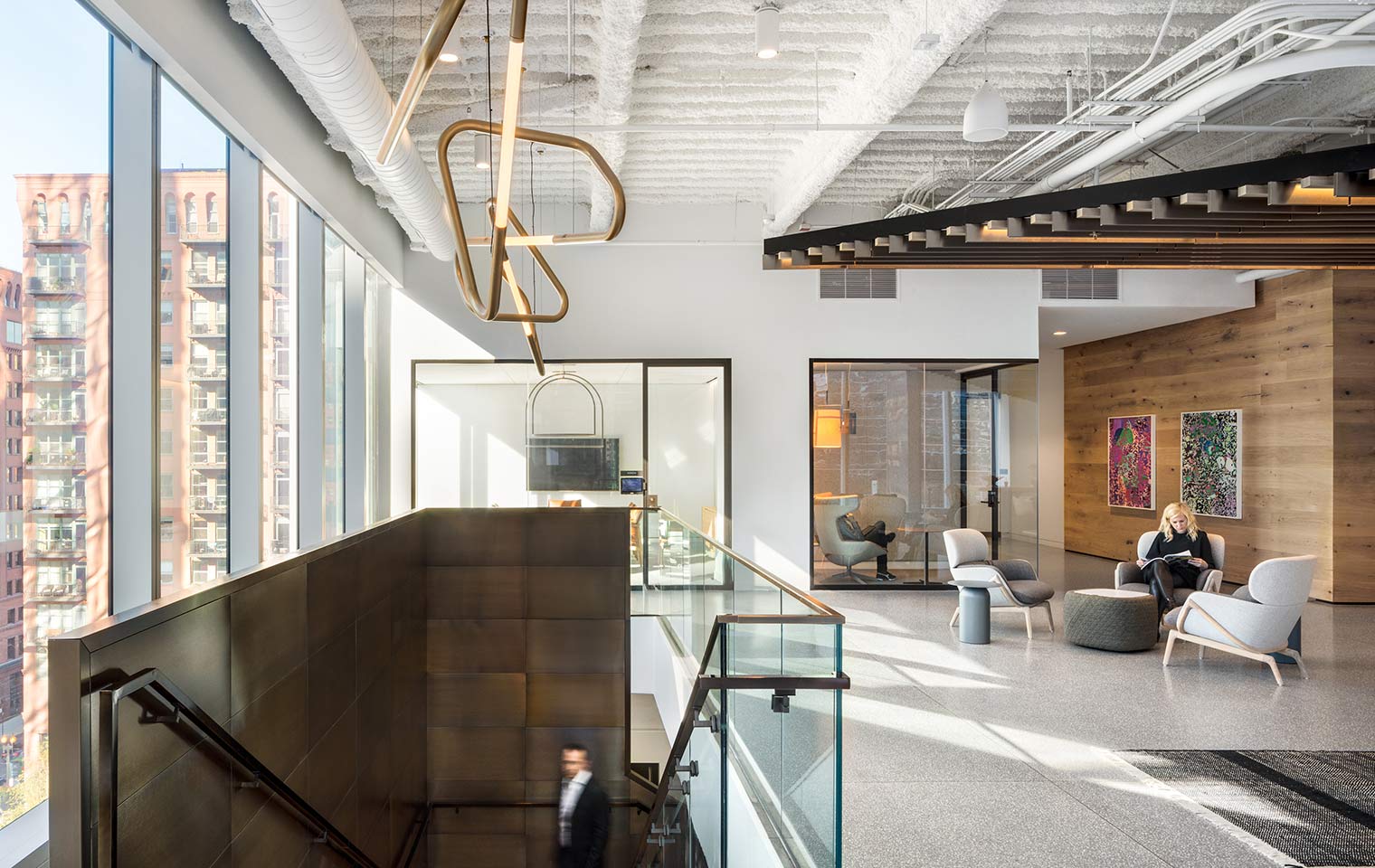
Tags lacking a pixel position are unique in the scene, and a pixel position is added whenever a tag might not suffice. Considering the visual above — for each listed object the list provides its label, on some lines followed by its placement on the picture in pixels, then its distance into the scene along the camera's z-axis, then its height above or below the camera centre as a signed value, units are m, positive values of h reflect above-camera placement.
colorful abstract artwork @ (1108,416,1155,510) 11.82 -0.30
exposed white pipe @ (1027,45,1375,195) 4.36 +2.01
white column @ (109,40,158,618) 3.85 +0.50
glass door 9.67 -0.22
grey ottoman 6.80 -1.46
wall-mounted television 9.23 -0.24
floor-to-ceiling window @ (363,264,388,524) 8.55 +0.45
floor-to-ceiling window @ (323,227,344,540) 7.17 +0.55
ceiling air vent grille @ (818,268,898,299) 9.57 +1.80
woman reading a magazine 7.40 -1.05
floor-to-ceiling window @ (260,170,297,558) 5.65 +0.53
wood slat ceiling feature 4.97 +1.53
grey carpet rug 3.62 -1.73
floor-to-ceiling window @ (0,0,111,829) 3.11 +0.34
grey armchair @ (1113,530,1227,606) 7.36 -1.23
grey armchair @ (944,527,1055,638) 7.48 -1.22
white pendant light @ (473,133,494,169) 6.10 +2.17
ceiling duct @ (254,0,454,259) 3.43 +1.73
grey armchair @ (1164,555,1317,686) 5.98 -1.24
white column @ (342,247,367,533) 7.78 +0.42
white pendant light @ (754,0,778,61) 4.59 +2.26
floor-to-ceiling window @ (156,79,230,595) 4.31 +0.51
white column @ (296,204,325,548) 6.38 +0.49
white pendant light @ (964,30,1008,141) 4.82 +1.88
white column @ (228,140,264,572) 5.07 +0.49
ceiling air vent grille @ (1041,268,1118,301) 9.73 +1.83
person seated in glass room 9.66 -1.06
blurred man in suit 6.70 -3.00
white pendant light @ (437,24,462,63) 4.76 +2.32
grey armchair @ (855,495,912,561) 9.71 -0.85
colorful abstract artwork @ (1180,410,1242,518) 10.38 -0.26
